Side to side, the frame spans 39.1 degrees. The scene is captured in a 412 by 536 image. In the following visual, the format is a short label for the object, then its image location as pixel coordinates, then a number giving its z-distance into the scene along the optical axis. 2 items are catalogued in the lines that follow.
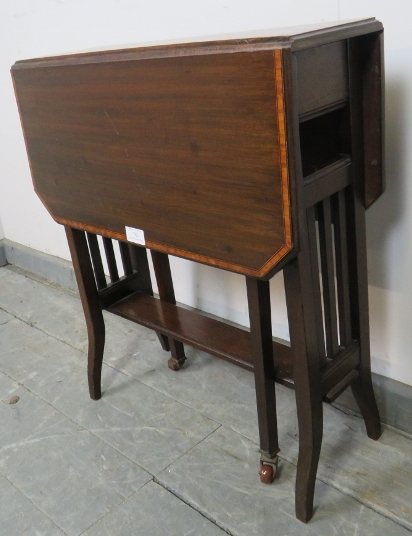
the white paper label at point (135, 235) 1.43
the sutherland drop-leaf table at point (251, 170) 1.06
